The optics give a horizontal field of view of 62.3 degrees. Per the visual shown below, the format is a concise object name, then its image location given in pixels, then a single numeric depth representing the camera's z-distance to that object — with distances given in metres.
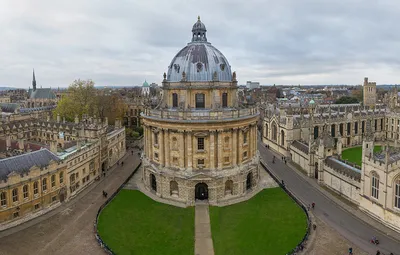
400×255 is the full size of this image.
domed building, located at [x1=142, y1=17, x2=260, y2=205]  45.31
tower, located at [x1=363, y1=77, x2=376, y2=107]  135.75
